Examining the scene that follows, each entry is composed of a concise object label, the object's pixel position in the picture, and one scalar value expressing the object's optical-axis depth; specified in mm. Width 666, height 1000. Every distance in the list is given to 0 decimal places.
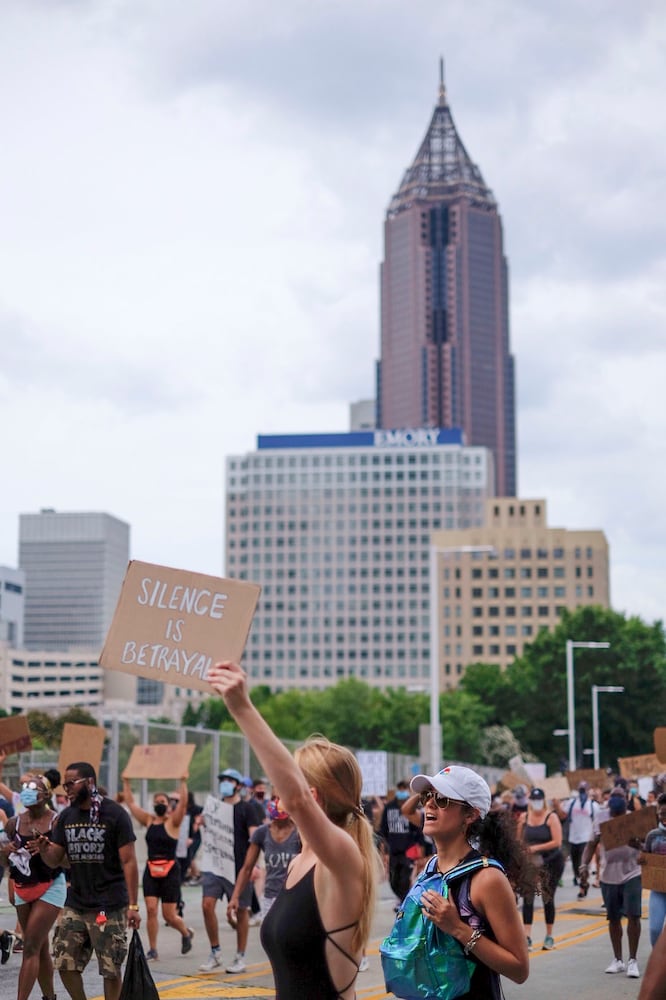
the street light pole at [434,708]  34891
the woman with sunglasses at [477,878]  4711
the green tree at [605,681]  83375
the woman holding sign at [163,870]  13922
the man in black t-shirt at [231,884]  12867
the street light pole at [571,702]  64812
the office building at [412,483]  199375
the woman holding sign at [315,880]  4059
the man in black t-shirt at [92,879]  8820
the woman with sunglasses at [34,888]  9602
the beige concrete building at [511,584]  172750
